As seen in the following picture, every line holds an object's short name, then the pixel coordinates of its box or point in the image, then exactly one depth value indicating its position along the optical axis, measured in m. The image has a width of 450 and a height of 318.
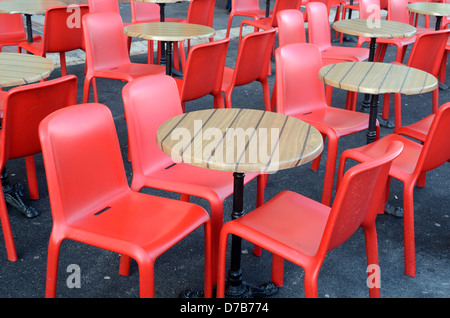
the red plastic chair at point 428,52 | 3.89
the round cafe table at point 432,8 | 5.56
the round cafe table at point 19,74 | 2.74
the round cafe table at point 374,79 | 2.90
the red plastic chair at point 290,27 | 4.30
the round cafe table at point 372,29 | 4.30
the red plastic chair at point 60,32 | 4.39
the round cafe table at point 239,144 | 1.84
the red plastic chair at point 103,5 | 5.18
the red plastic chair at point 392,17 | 5.32
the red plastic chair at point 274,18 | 5.71
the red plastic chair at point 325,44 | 4.65
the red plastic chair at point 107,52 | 3.96
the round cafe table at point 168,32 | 3.90
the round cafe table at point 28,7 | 4.57
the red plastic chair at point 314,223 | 1.71
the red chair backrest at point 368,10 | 5.37
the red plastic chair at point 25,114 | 2.39
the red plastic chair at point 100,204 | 1.94
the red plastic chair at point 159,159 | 2.34
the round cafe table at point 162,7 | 5.17
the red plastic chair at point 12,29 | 5.20
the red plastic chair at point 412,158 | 2.45
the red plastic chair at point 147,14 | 5.76
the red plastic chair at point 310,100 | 3.13
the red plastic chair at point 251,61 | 3.72
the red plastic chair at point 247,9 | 6.32
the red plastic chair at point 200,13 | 5.21
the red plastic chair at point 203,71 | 3.40
